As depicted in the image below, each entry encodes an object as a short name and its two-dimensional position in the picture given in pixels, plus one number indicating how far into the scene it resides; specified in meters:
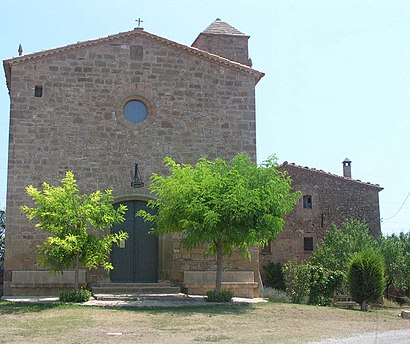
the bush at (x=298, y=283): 20.41
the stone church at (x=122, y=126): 19.89
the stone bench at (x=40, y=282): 19.12
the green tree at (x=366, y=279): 19.17
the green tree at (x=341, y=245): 29.69
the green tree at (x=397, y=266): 29.84
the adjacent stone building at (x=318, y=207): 34.47
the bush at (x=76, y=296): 17.16
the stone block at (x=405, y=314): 18.08
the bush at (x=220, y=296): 17.83
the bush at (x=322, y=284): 20.61
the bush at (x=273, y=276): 32.12
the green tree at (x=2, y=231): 27.78
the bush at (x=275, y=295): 21.12
